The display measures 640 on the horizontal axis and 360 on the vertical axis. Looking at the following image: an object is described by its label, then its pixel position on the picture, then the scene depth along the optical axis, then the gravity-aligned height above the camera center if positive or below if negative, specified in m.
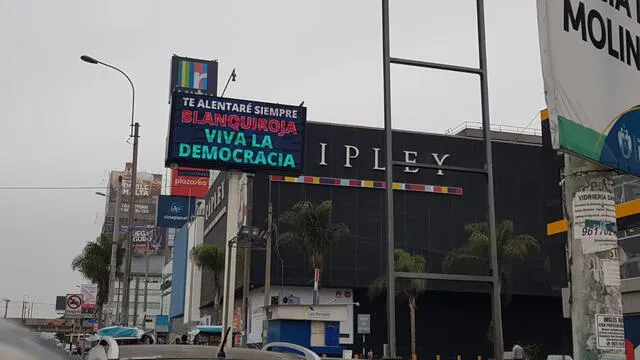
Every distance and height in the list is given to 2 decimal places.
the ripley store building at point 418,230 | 49.19 +6.79
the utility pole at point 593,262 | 4.67 +0.43
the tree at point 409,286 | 44.97 +2.57
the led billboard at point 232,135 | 24.88 +6.46
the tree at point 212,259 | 51.91 +4.64
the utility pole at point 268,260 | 33.44 +3.03
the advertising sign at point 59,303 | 61.84 +1.85
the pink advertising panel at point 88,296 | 36.69 +1.47
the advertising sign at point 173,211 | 77.62 +11.90
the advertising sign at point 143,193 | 134.12 +24.96
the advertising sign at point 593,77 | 4.71 +1.67
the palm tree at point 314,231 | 44.84 +5.78
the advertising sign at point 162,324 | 73.37 +0.17
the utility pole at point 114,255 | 35.09 +3.27
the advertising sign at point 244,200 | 44.44 +7.93
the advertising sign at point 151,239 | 93.44 +12.48
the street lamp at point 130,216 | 33.59 +5.05
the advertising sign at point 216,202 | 58.44 +10.34
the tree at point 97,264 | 59.62 +4.80
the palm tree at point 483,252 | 45.16 +4.71
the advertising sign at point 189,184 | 86.50 +16.51
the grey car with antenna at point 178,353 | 4.03 -0.15
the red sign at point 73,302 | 29.41 +0.89
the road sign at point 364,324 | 44.36 +0.23
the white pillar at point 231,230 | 23.54 +3.19
